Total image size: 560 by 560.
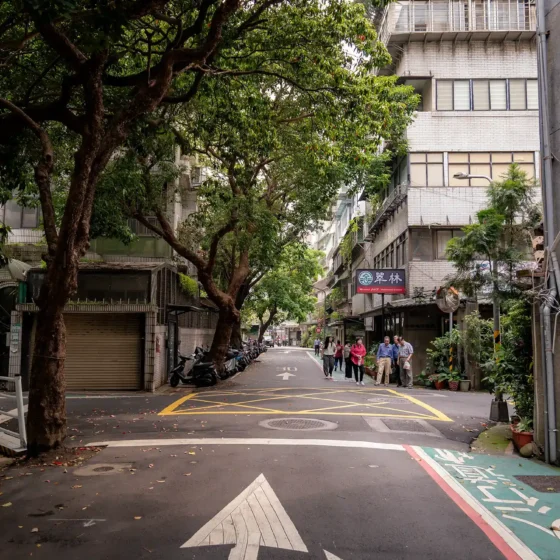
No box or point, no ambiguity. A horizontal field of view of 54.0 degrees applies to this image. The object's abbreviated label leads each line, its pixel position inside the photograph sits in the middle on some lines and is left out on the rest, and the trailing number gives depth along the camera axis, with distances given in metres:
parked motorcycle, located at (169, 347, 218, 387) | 17.62
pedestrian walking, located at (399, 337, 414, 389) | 18.58
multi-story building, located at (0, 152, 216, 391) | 16.92
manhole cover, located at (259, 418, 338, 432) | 10.03
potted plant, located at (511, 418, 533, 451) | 8.50
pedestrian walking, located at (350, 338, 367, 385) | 19.44
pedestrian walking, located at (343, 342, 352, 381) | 21.39
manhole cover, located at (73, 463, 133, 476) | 7.08
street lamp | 11.52
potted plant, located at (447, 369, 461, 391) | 18.42
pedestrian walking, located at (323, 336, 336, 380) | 21.61
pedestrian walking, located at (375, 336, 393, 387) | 19.28
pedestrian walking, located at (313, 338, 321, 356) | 45.33
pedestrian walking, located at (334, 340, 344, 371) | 25.47
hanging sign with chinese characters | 22.11
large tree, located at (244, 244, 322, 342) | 39.50
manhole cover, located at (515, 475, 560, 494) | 6.48
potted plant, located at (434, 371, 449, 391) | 18.80
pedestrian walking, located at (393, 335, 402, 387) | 19.36
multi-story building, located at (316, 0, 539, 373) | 22.80
